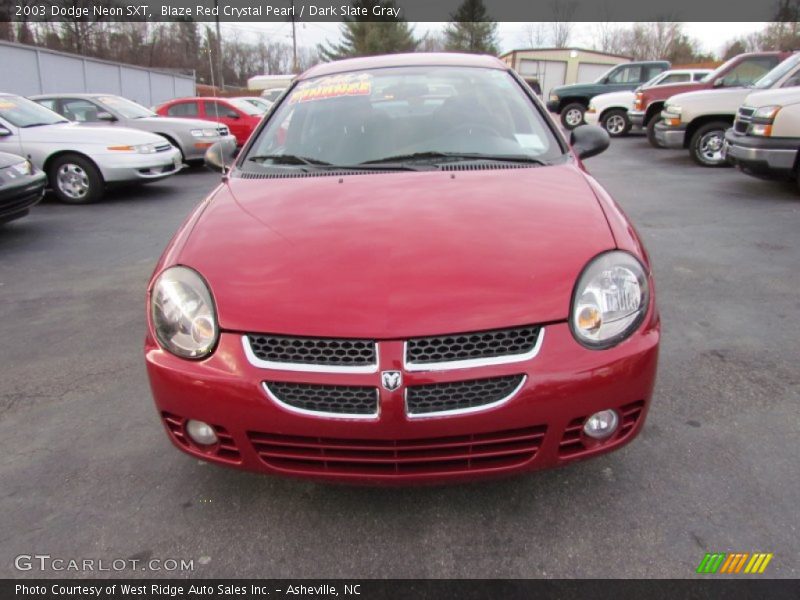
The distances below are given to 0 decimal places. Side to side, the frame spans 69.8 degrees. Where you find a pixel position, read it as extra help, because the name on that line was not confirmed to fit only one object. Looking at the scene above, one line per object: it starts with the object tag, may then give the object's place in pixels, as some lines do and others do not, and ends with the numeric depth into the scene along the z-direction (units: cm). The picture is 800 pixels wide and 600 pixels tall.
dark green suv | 1638
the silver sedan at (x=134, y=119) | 1004
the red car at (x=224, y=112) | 1290
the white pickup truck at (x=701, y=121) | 938
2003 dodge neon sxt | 164
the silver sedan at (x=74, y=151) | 762
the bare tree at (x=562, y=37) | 6066
